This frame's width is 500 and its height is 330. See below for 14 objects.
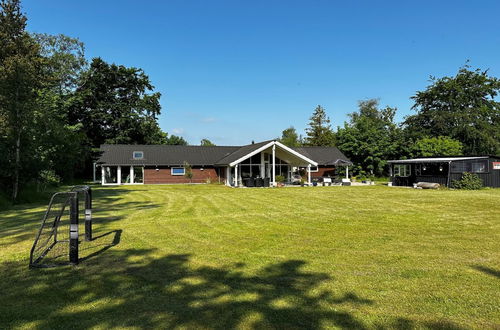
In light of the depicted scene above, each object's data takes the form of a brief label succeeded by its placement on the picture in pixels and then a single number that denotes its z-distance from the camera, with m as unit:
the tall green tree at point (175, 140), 71.03
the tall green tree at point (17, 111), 14.62
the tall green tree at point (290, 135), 70.90
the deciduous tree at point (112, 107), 44.09
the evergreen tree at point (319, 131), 55.84
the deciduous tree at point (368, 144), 37.50
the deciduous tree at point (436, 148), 36.81
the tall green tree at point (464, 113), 43.12
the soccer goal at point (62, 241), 5.55
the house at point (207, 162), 28.83
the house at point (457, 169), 24.16
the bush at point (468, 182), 23.13
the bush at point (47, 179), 18.06
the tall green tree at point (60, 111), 18.22
